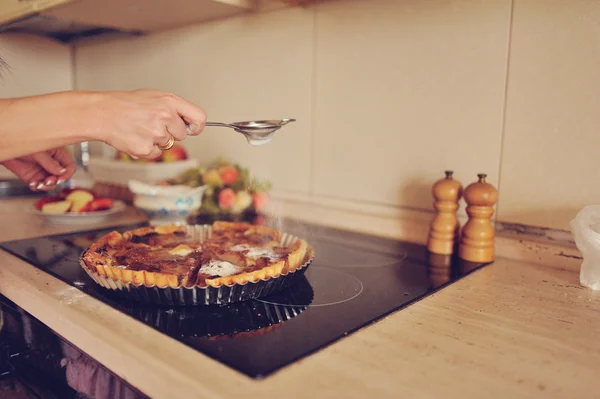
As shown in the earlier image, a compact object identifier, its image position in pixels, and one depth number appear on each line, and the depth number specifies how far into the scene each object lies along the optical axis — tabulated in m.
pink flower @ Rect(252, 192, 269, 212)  1.31
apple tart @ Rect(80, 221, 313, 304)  0.65
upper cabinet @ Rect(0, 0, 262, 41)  1.22
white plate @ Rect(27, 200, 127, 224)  1.21
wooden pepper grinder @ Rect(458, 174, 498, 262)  0.87
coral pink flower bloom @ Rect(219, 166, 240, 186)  1.30
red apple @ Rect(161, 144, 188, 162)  1.49
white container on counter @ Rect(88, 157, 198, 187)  1.43
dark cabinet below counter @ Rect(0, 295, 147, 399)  0.61
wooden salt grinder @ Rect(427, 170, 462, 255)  0.92
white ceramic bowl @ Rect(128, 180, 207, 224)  1.25
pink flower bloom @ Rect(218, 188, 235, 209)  1.26
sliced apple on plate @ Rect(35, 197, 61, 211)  1.25
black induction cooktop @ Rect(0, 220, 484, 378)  0.54
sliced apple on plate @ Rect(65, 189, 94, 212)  1.24
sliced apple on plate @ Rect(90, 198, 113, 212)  1.25
